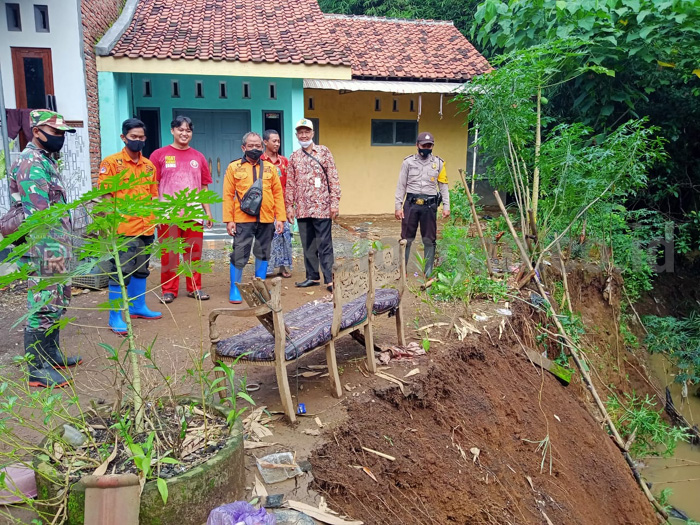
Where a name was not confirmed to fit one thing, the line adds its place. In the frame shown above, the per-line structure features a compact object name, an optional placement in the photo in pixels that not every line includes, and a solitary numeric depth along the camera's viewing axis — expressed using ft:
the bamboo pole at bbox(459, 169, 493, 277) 22.70
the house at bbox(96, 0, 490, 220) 31.99
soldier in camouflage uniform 13.42
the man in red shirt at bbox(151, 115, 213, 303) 19.70
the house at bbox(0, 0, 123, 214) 27.66
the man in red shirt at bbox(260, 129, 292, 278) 23.67
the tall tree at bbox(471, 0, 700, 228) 24.63
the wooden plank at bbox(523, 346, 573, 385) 20.26
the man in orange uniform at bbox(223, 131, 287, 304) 20.52
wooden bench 11.85
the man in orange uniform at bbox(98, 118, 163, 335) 17.44
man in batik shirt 22.08
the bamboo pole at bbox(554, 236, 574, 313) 23.02
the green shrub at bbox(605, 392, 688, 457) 20.61
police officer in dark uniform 23.47
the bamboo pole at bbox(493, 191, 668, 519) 19.11
